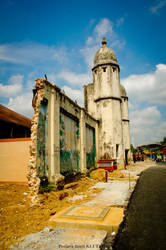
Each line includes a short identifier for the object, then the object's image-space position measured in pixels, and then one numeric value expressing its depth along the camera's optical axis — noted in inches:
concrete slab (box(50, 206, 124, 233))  150.0
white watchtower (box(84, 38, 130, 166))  668.1
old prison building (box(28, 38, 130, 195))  292.2
